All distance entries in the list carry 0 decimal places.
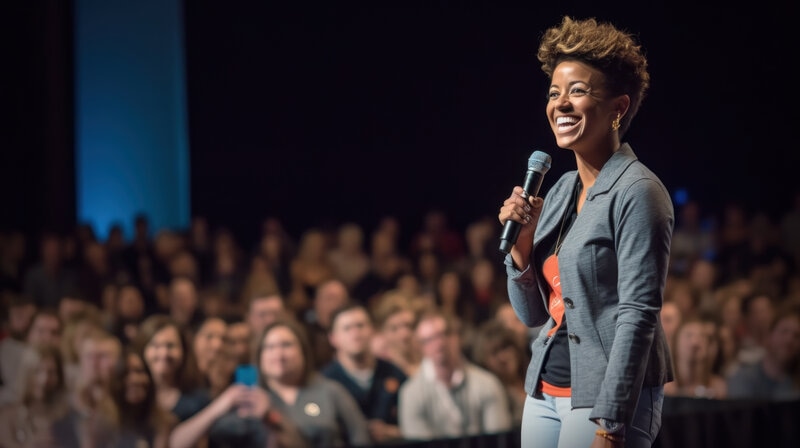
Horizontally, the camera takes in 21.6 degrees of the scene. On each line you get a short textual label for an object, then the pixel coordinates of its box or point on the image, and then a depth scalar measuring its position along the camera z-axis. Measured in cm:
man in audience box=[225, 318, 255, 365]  960
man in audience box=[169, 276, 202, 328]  1226
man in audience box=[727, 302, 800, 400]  1016
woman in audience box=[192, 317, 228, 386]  928
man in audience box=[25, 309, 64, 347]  1025
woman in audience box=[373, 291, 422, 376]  1026
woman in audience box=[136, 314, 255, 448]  853
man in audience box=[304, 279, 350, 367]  1083
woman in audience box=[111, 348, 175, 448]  806
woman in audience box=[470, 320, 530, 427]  996
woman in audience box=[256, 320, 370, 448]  851
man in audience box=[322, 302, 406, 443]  935
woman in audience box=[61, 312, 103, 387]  901
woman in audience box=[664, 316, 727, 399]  1022
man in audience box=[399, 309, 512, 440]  931
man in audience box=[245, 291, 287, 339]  1069
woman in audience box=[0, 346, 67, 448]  829
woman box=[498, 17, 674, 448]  357
